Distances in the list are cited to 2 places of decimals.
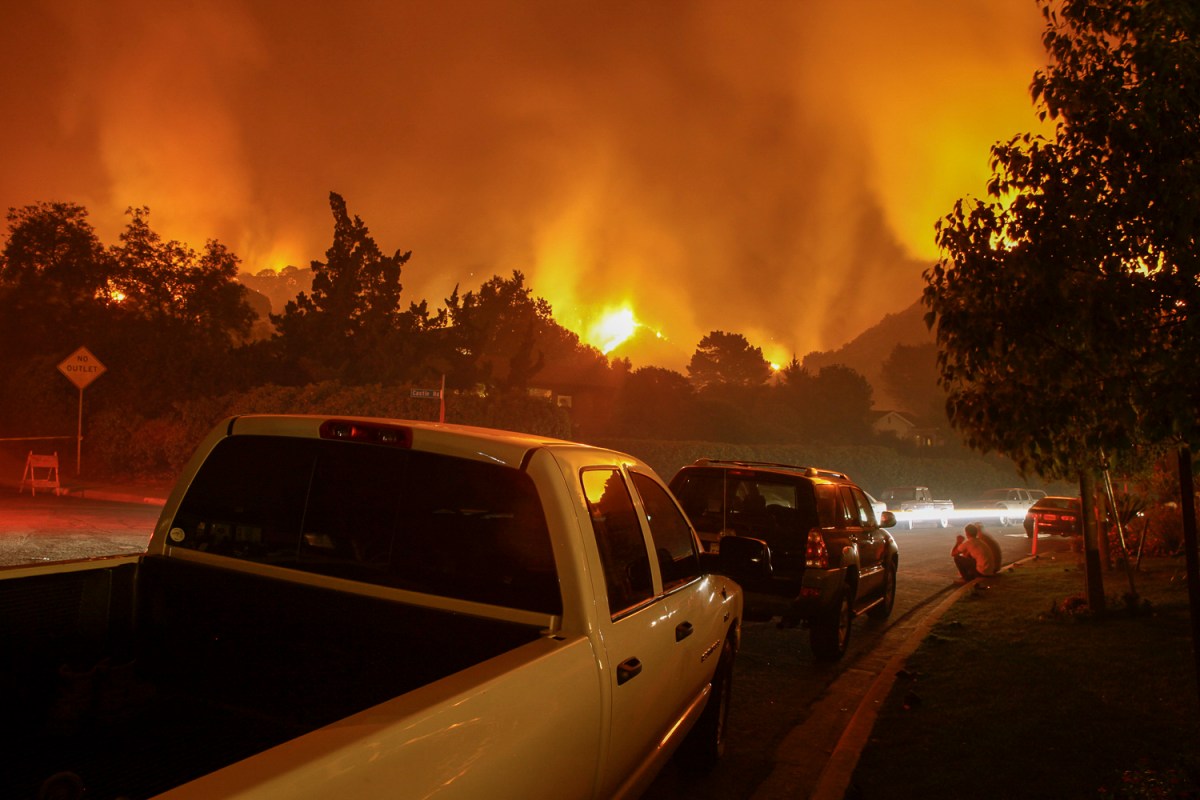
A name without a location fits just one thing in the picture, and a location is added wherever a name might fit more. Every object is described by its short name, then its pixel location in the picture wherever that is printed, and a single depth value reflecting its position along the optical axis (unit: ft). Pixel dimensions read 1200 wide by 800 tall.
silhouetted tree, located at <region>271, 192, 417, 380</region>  106.63
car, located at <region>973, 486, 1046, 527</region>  125.18
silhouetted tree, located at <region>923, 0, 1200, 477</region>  17.39
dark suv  29.09
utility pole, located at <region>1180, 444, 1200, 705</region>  15.28
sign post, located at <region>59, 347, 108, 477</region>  76.23
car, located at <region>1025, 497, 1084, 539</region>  82.53
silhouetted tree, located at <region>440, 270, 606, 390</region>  114.83
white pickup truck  8.78
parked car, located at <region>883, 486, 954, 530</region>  106.73
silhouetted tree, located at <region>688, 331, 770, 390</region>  287.89
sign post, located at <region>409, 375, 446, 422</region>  60.29
